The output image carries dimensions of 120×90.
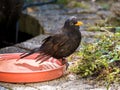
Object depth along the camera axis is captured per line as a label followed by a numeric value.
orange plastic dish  5.81
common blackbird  6.06
